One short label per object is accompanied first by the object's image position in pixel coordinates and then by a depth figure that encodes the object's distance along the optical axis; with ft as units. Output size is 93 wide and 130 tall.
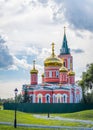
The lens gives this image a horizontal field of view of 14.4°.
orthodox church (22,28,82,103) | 266.16
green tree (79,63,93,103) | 263.70
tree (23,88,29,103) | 275.45
